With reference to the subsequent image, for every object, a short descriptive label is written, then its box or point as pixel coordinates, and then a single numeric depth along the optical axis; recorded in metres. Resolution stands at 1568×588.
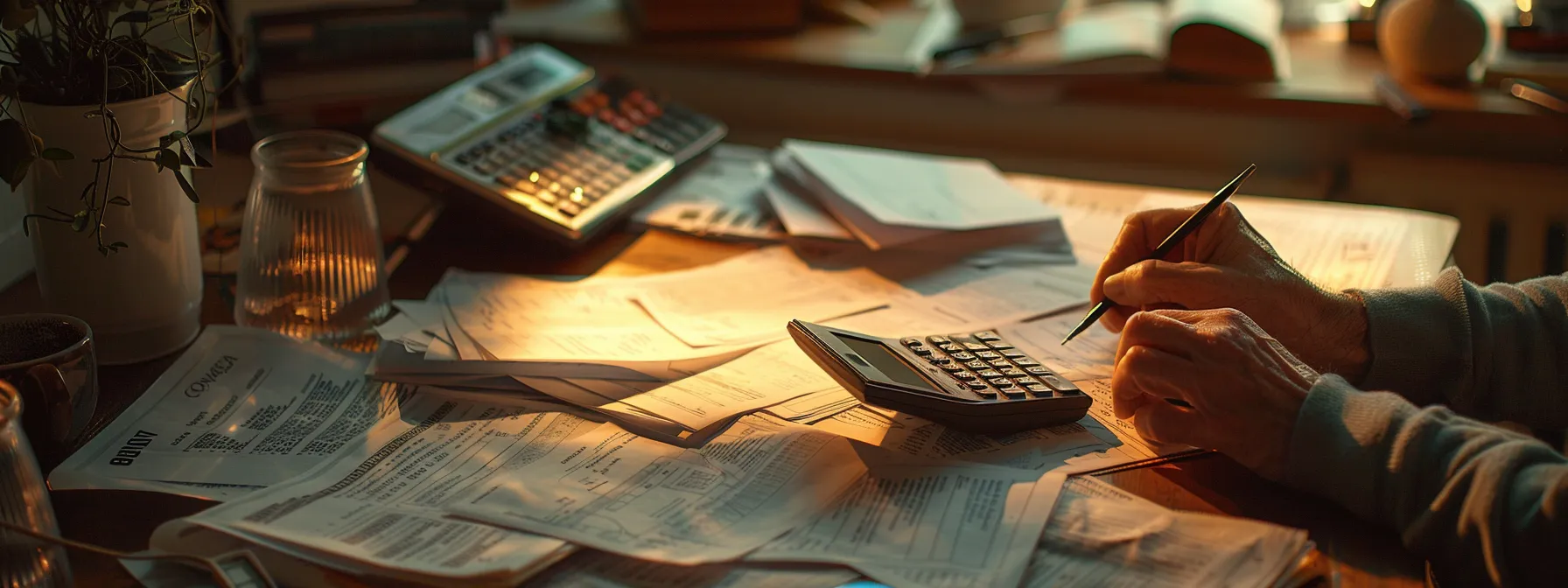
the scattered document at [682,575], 0.60
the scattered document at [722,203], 1.17
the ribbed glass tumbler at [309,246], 0.88
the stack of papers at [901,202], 1.12
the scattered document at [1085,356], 0.78
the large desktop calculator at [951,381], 0.74
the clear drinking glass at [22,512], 0.57
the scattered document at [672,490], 0.63
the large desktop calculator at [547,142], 1.07
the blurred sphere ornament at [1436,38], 1.48
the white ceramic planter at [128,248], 0.79
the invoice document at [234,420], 0.70
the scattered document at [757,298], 0.93
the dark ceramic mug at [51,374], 0.68
